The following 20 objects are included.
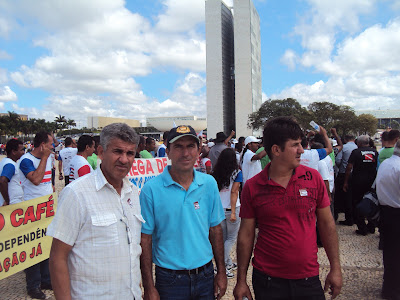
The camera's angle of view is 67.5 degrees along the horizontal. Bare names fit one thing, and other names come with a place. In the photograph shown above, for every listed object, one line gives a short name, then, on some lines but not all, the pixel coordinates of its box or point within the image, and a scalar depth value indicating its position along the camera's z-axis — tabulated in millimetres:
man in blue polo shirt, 2168
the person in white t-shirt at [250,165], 6102
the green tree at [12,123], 66344
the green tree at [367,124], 57559
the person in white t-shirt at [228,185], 4531
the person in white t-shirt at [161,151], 7868
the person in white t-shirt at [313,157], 5266
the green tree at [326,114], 52375
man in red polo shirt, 2217
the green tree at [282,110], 51688
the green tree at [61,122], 113412
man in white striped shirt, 1748
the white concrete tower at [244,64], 75750
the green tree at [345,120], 52209
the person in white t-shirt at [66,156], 8398
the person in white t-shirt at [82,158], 4609
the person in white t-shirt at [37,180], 4145
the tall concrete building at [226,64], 75750
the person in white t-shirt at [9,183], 4312
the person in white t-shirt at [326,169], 5570
